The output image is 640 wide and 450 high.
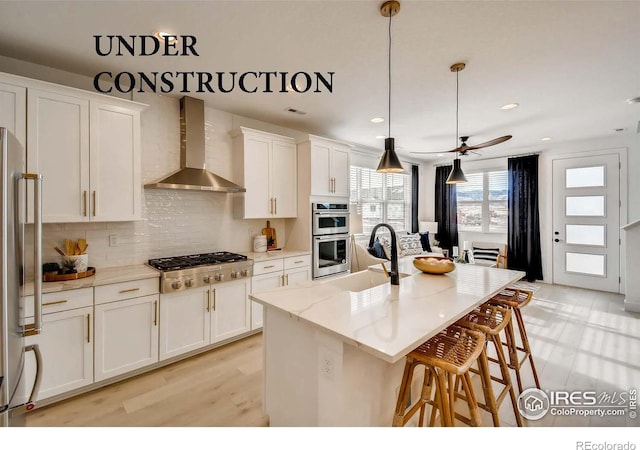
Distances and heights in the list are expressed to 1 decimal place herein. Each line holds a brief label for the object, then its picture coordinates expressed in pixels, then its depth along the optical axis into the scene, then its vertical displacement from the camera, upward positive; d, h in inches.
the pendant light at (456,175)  127.0 +20.8
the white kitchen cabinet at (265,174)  134.8 +23.9
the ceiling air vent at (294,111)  136.2 +52.8
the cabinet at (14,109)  79.9 +31.4
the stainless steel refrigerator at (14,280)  40.3 -8.7
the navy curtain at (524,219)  216.4 +3.3
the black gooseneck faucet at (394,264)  77.3 -10.6
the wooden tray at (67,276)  85.7 -15.6
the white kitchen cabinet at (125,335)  89.3 -35.4
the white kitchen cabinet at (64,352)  80.1 -36.1
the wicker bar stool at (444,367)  53.8 -26.0
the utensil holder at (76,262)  91.5 -11.9
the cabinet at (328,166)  149.9 +30.5
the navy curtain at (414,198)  261.6 +22.2
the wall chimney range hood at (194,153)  118.0 +29.5
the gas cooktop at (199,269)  101.3 -16.9
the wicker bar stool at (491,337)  62.1 -26.5
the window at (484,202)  234.1 +17.4
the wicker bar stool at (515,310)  81.4 -25.6
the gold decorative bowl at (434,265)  89.7 -12.8
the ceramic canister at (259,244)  146.3 -10.1
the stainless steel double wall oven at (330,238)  151.2 -8.0
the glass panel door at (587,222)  191.0 +0.9
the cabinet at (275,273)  127.3 -23.0
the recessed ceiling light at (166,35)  79.5 +51.3
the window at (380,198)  209.8 +19.9
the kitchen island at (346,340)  51.2 -21.8
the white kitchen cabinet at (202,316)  103.1 -35.1
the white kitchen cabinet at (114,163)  95.1 +20.2
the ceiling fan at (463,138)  96.3 +34.8
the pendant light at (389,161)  87.0 +18.4
